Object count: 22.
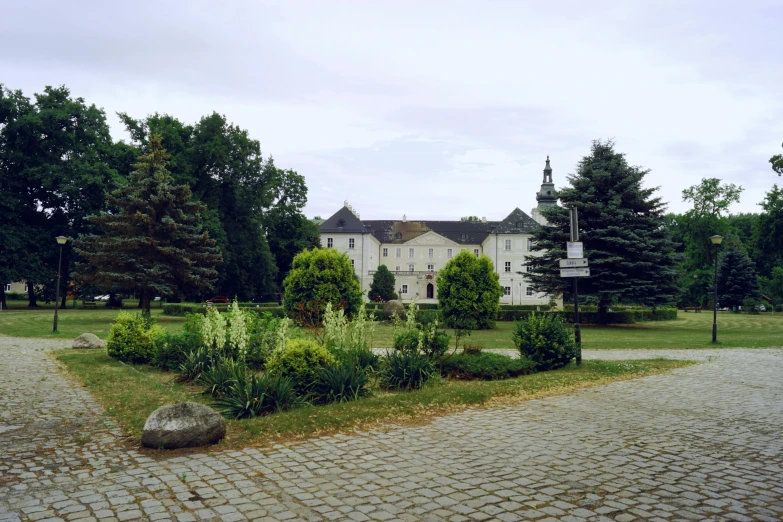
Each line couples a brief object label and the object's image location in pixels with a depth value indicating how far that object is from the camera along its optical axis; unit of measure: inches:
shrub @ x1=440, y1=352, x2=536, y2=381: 466.3
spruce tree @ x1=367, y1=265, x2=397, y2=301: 2667.3
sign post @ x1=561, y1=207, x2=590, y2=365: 524.1
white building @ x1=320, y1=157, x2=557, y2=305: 3006.9
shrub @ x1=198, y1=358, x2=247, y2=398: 374.9
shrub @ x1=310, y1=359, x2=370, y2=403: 365.7
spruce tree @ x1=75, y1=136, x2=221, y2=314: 1191.6
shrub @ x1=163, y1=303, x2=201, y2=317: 1392.7
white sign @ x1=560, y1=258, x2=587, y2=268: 508.7
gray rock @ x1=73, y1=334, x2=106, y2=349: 707.4
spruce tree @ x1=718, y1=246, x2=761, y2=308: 2276.8
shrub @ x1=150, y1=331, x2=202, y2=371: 514.6
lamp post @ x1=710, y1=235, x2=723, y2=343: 874.8
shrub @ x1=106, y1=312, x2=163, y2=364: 577.3
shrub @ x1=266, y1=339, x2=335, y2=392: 372.5
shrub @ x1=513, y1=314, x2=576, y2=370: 520.7
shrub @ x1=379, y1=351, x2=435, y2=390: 419.5
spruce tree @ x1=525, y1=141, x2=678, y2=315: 1218.0
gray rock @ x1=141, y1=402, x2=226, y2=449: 251.9
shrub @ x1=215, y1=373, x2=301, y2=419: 324.2
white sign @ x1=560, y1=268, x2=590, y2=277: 509.0
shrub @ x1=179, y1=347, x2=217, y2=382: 459.2
